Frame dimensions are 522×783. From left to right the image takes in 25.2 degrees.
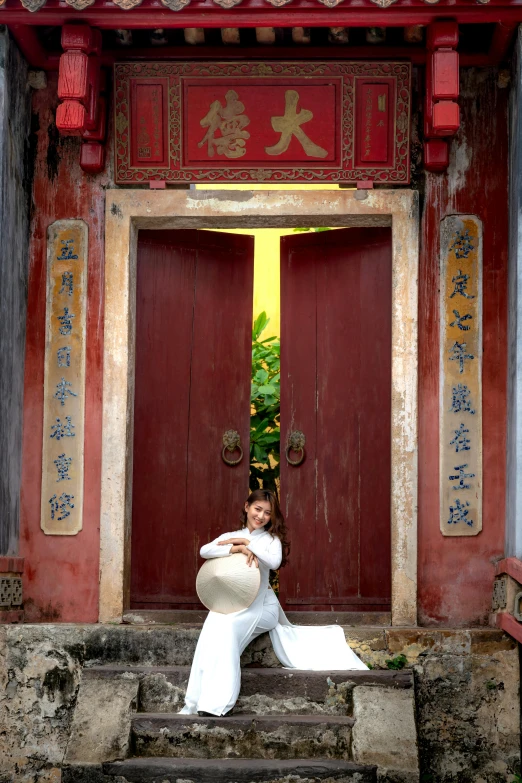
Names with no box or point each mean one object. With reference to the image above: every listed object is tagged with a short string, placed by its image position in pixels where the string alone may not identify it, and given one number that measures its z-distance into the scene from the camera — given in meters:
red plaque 7.24
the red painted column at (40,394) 7.09
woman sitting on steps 6.16
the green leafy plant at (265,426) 9.66
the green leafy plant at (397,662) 6.59
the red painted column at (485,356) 6.97
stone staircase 5.73
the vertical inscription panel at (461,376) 7.00
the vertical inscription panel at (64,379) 7.14
